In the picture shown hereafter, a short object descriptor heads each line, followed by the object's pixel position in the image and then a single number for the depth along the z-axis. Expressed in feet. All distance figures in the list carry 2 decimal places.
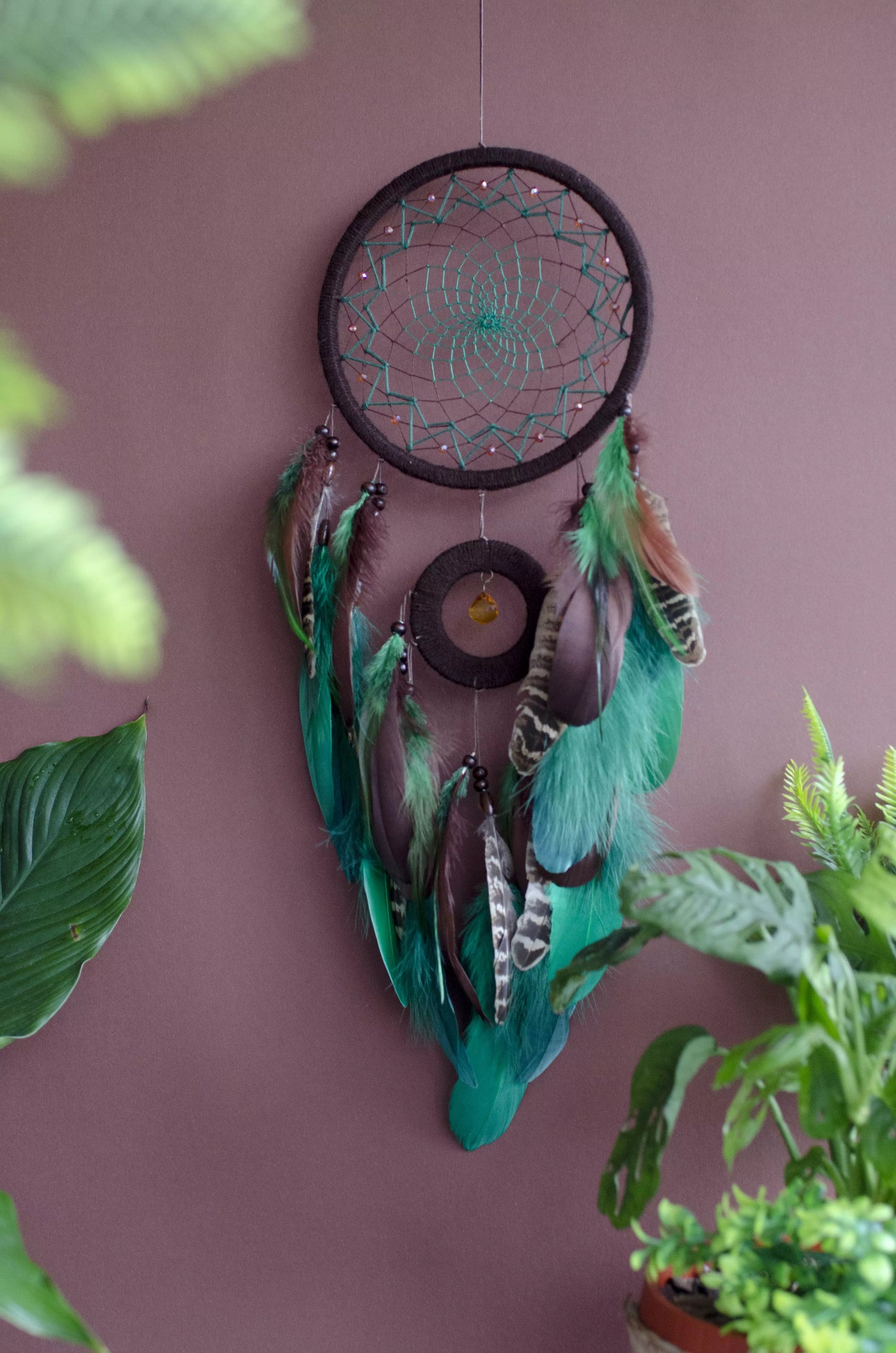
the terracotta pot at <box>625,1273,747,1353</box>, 3.18
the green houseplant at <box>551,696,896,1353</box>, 2.65
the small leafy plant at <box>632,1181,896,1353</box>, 2.55
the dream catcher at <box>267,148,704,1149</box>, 3.98
